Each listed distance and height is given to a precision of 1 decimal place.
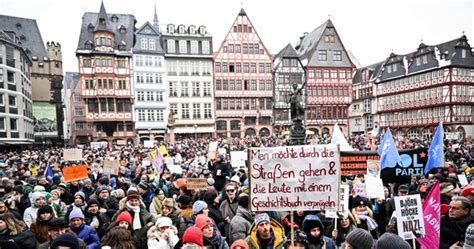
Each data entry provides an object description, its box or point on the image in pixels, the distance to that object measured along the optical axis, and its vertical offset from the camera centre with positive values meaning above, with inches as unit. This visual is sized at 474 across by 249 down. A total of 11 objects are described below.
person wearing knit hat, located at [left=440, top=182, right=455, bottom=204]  217.5 -49.3
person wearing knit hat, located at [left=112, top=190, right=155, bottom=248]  185.9 -54.3
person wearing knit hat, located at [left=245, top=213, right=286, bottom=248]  161.6 -55.4
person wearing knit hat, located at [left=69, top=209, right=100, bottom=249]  171.9 -53.5
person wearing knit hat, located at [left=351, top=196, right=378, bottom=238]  200.2 -57.6
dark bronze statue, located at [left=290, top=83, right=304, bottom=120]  719.7 +19.3
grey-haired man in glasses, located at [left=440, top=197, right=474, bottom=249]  168.9 -51.7
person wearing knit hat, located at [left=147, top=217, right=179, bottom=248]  160.7 -53.5
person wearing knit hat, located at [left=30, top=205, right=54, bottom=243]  185.6 -53.2
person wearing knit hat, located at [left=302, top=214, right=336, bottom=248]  161.8 -53.6
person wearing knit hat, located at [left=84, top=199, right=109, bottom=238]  205.5 -57.5
